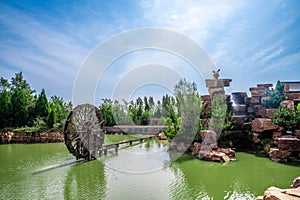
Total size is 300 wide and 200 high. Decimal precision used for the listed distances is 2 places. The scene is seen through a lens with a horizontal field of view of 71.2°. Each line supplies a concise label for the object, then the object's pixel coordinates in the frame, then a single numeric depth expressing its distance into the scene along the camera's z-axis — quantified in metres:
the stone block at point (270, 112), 11.88
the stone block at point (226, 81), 14.96
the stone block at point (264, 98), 13.46
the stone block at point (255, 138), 11.50
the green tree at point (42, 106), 20.55
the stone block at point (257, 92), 14.17
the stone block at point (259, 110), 13.09
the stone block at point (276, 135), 10.55
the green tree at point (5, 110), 18.50
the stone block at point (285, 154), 9.20
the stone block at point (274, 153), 9.36
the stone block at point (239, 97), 15.04
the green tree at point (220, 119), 12.05
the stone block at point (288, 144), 9.16
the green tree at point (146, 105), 31.70
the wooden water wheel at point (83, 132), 9.35
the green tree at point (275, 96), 12.94
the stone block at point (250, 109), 14.00
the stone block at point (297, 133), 9.65
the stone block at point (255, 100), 14.03
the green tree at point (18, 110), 19.22
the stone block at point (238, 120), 13.02
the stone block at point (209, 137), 10.56
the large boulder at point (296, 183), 4.56
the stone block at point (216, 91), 14.41
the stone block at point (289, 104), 11.34
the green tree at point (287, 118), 10.16
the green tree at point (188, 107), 11.98
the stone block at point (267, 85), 14.47
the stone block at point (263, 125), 11.03
